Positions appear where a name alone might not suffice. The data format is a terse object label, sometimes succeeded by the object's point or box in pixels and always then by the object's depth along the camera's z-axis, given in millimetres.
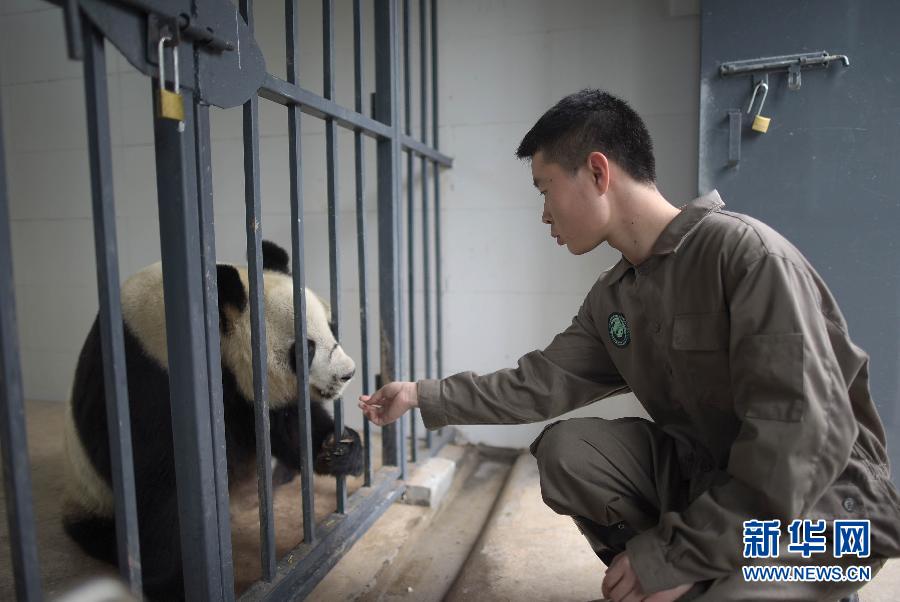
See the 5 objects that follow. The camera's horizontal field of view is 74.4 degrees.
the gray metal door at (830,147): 2613
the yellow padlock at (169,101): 1258
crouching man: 1193
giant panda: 1855
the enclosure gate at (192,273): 1122
